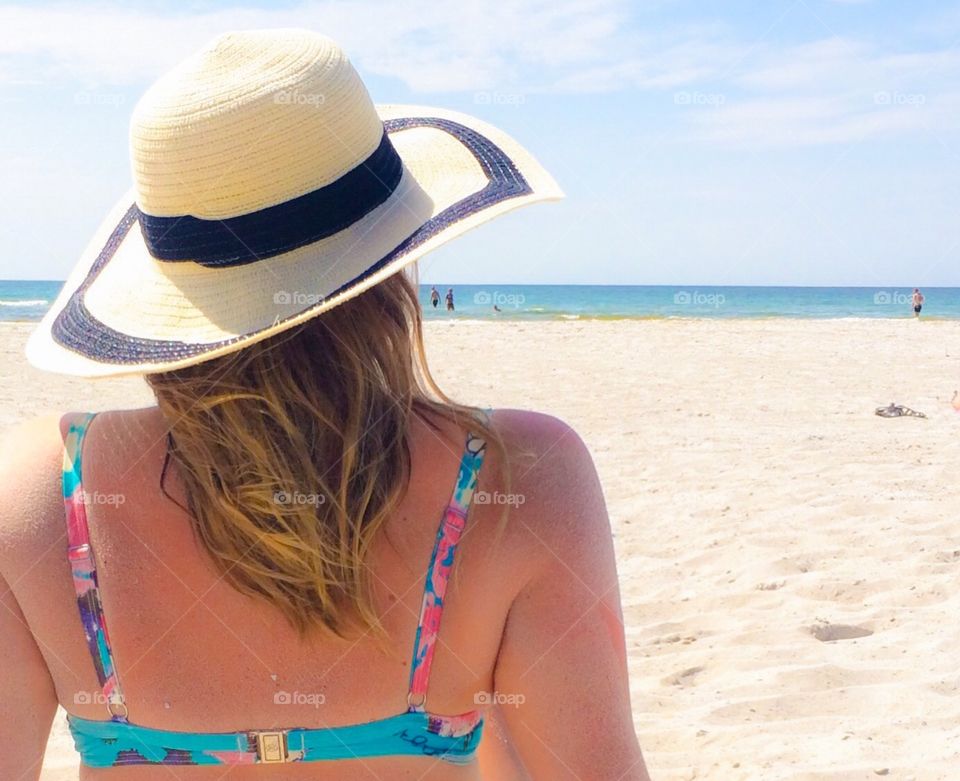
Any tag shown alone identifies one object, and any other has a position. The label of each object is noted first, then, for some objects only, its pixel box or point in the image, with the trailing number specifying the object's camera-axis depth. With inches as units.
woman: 40.9
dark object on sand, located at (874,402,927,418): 319.0
